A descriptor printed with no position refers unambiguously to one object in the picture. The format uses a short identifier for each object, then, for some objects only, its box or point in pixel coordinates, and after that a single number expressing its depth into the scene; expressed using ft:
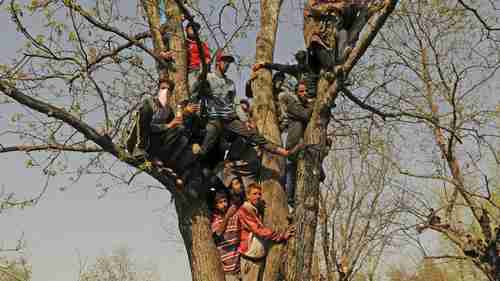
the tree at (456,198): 27.84
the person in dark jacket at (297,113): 21.02
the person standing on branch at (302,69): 21.07
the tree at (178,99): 16.30
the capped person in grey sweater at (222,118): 19.12
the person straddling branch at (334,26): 19.36
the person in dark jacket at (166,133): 16.37
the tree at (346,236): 40.11
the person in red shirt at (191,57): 19.94
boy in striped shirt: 18.78
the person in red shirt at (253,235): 18.12
